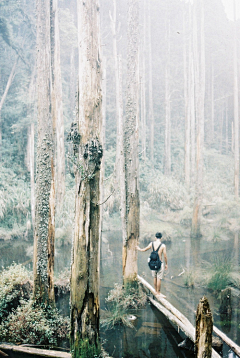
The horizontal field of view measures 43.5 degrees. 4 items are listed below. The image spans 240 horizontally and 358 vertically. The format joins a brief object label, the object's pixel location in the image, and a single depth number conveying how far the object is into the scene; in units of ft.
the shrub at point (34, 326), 17.33
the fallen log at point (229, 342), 14.90
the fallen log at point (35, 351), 14.96
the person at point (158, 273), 21.80
